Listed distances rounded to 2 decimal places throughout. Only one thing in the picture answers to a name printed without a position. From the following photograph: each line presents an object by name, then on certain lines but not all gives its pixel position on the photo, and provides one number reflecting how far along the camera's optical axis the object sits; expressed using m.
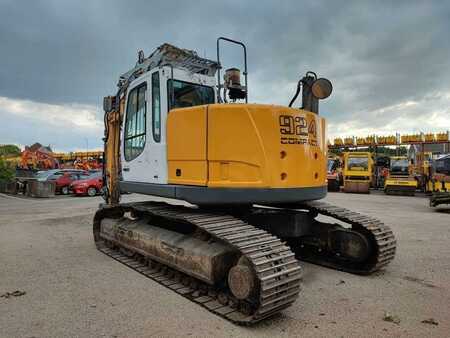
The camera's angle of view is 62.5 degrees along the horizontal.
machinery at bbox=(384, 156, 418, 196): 19.94
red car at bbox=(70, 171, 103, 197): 20.53
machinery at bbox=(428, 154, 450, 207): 16.19
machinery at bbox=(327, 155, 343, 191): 23.20
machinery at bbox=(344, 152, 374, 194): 21.56
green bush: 24.33
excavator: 3.97
